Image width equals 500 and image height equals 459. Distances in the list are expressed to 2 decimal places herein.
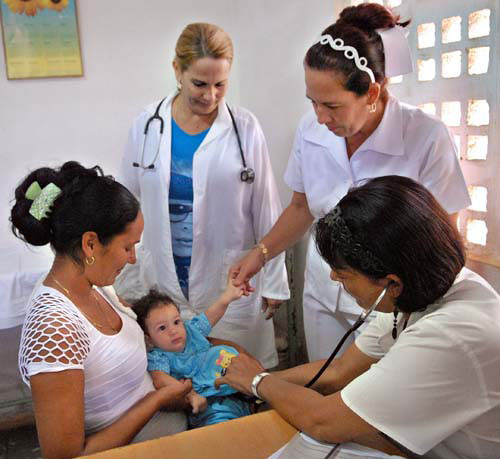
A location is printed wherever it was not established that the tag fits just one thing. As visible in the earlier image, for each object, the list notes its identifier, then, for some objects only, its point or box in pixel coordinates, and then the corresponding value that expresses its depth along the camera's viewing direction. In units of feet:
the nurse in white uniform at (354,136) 4.92
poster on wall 9.96
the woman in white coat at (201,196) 7.12
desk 3.85
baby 5.72
